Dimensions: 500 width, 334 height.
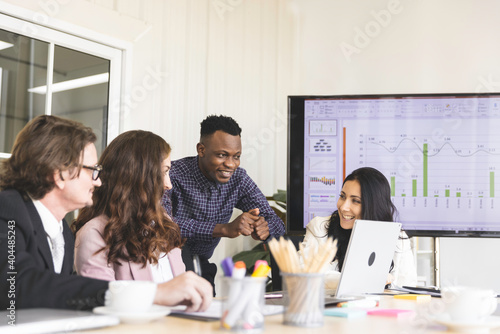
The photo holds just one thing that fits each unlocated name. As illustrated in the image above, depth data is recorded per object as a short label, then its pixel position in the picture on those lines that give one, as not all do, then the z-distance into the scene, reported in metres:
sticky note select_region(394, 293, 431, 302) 1.76
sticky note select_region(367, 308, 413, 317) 1.40
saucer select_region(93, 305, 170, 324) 1.11
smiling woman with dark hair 2.56
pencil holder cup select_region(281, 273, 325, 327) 1.18
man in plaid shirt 3.09
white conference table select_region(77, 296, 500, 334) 1.10
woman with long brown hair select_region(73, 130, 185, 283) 1.71
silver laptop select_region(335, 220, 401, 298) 1.61
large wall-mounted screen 3.01
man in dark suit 1.24
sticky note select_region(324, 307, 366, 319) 1.34
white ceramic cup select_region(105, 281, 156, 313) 1.14
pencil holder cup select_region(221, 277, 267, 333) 1.09
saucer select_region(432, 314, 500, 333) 1.18
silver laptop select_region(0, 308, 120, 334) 0.99
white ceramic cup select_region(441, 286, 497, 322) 1.22
